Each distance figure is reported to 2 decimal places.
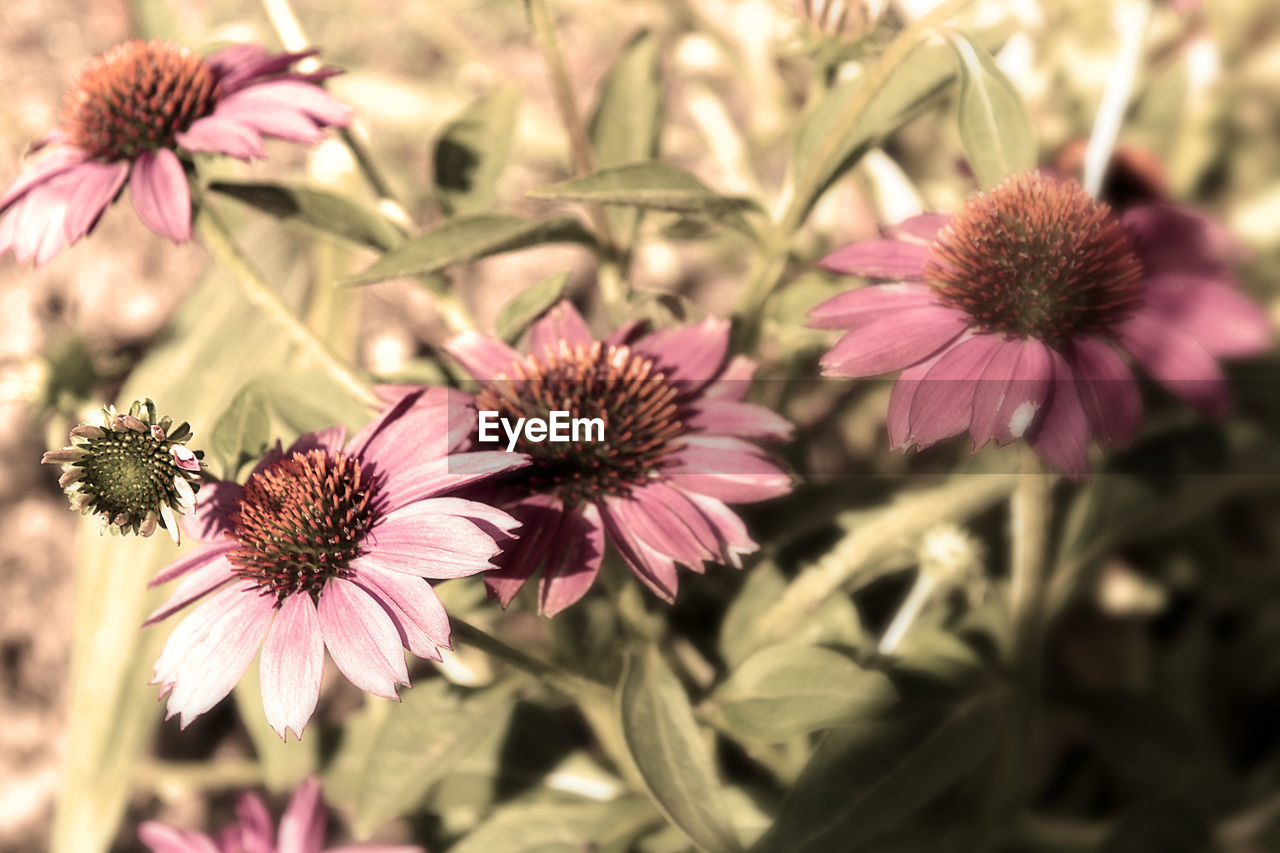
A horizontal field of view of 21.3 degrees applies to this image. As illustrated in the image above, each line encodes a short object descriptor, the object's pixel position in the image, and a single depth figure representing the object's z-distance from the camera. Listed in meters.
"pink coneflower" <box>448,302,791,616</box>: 0.58
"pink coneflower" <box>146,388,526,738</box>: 0.55
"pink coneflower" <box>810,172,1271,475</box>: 0.56
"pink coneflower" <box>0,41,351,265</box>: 0.59
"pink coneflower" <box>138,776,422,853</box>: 0.64
